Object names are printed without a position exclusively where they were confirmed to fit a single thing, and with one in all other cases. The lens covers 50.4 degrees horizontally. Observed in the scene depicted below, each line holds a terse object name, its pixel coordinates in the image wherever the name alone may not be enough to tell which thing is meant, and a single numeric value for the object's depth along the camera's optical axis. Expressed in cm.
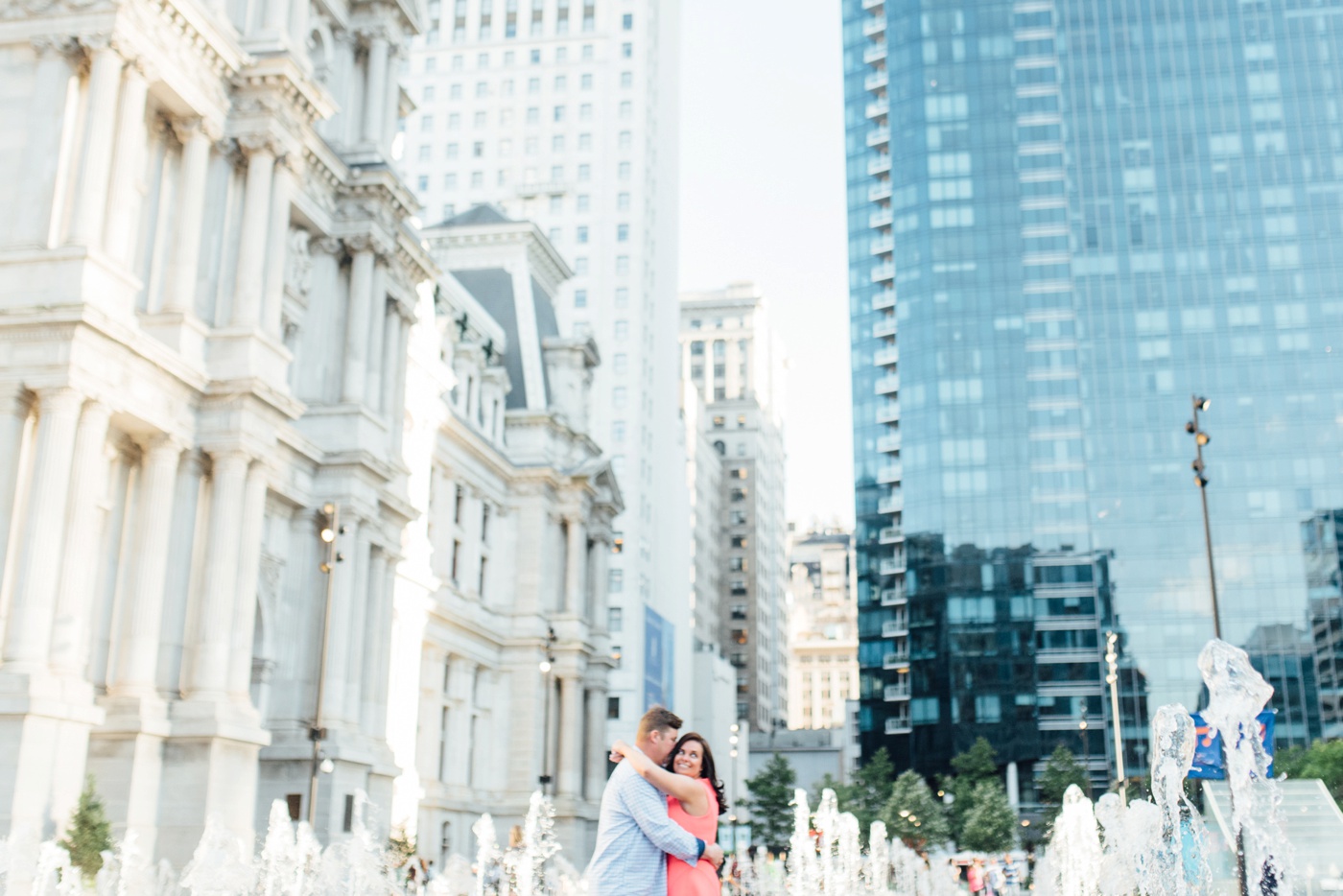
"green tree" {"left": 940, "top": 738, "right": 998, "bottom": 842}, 8781
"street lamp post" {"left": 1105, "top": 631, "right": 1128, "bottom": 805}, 4389
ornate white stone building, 2827
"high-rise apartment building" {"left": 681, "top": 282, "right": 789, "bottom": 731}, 16462
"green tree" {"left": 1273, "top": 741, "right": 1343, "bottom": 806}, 6706
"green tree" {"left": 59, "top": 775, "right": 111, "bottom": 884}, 2633
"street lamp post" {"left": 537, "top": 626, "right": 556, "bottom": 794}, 4768
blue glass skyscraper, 10769
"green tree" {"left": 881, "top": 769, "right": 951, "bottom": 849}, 8044
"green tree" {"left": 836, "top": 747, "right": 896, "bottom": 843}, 8694
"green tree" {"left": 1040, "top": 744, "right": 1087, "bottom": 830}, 8944
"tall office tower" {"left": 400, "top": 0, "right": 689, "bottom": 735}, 9788
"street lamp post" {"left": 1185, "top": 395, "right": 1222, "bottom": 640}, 2764
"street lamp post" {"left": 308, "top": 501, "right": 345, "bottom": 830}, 3338
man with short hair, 722
